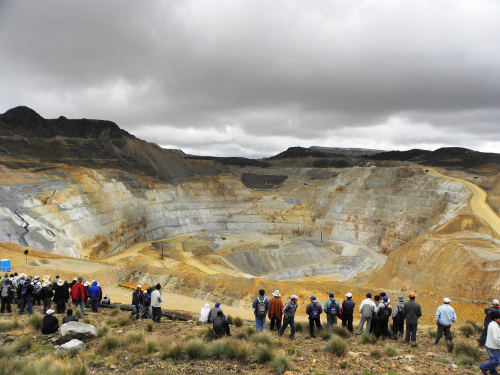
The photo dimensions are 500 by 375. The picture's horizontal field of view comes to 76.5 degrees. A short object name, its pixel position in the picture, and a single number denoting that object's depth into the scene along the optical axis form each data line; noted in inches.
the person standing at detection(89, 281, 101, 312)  567.2
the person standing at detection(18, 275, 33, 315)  521.0
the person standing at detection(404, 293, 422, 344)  408.8
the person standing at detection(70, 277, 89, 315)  525.3
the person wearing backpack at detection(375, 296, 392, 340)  422.9
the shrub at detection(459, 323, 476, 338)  456.3
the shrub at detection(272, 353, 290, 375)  307.9
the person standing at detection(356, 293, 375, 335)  428.1
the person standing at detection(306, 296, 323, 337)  435.8
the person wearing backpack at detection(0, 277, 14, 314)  523.8
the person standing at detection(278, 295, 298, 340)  426.7
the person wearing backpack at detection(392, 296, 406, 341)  422.0
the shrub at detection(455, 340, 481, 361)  345.3
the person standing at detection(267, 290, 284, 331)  449.7
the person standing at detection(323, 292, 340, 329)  442.0
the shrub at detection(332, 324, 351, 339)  431.0
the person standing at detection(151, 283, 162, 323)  486.0
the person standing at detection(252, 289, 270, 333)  438.8
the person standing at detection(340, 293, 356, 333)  446.3
